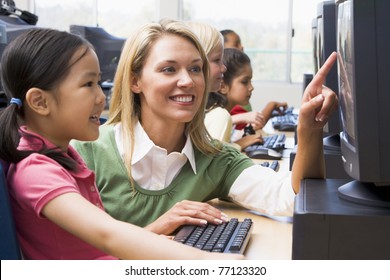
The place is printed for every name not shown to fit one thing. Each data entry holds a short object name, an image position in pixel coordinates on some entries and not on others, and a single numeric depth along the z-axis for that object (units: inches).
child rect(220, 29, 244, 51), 177.8
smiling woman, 65.4
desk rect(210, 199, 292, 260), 53.8
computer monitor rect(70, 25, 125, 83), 161.3
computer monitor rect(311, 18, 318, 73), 91.5
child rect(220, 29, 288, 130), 128.4
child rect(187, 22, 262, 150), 93.0
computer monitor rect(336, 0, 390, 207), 37.8
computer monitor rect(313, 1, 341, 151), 70.6
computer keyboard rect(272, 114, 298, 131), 151.3
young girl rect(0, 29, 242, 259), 42.4
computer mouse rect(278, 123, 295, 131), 151.1
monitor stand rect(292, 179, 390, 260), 38.7
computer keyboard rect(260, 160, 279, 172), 91.3
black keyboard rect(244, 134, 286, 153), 111.8
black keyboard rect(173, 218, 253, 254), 51.4
